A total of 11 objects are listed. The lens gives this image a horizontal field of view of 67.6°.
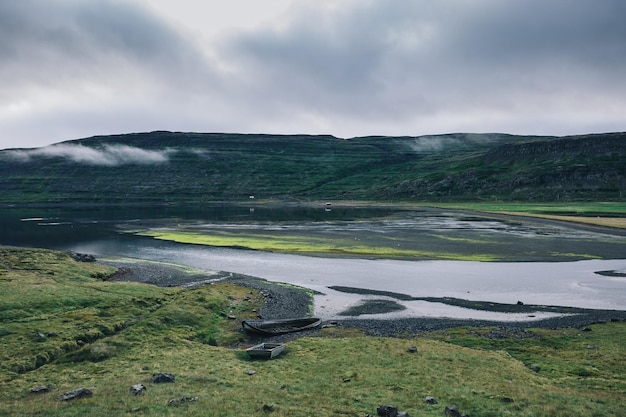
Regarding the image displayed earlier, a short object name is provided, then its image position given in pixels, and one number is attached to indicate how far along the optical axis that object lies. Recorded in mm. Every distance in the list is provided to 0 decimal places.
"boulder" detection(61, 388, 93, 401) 22078
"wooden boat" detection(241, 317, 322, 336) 38219
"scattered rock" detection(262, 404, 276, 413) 20797
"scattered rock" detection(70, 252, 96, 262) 74588
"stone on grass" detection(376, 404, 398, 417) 20266
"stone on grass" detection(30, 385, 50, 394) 23547
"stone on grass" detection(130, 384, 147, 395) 22938
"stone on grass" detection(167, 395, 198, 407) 21555
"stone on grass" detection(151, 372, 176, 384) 24797
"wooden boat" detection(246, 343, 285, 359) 30109
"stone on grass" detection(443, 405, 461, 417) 20656
